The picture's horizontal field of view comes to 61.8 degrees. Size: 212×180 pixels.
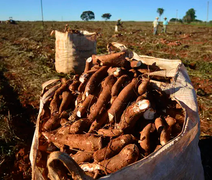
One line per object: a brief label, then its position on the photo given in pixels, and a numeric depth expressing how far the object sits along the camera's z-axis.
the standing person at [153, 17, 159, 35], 14.37
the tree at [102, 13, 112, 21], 72.62
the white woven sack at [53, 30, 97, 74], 5.17
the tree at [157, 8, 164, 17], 67.94
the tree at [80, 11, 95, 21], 75.50
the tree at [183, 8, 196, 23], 52.98
